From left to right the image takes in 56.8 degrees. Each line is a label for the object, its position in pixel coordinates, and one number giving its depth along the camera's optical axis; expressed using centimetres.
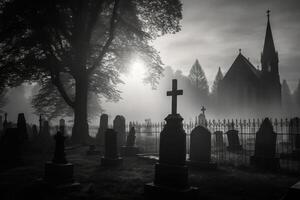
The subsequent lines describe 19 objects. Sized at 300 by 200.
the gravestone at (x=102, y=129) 1965
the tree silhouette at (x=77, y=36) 1639
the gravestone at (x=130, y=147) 1449
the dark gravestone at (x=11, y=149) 1119
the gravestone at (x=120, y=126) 1792
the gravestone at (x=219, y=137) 1769
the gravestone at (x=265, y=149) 1083
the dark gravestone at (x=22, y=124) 1721
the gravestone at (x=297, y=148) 1354
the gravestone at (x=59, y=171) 726
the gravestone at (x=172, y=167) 628
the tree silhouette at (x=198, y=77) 6069
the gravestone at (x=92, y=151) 1421
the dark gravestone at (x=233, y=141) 1652
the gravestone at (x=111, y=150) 1113
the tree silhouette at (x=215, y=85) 7384
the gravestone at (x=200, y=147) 1075
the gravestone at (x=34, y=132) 2279
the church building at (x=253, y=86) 4638
